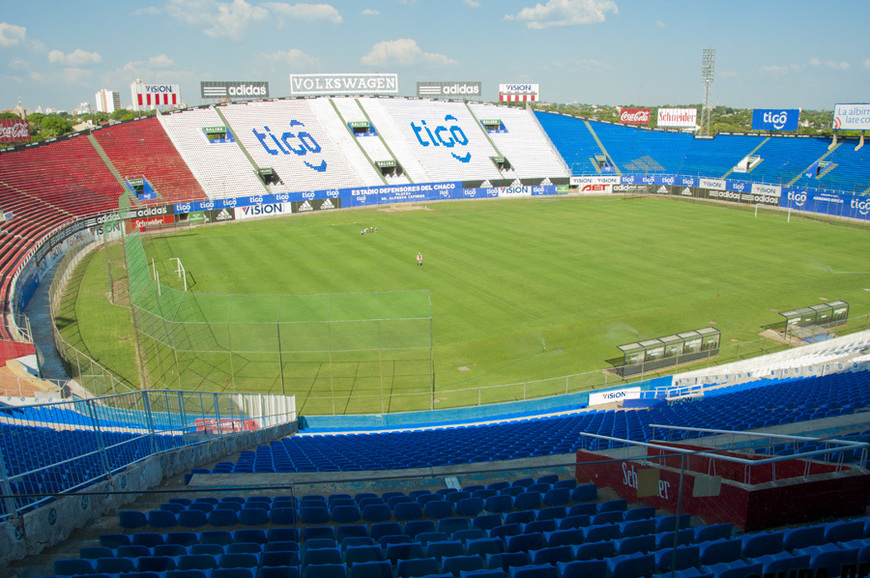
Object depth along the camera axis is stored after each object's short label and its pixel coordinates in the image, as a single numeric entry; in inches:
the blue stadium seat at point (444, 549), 264.6
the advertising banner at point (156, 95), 2844.5
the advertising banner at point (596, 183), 2893.7
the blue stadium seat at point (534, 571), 236.4
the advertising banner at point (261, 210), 2305.6
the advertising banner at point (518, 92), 3521.2
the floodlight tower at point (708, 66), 3814.0
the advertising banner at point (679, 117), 3446.9
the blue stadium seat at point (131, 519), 323.6
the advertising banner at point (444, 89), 3422.7
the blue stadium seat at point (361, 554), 258.2
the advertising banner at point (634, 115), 3486.7
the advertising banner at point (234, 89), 2923.2
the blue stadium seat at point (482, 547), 263.0
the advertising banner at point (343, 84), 3083.2
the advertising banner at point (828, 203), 2149.4
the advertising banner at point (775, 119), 2709.2
